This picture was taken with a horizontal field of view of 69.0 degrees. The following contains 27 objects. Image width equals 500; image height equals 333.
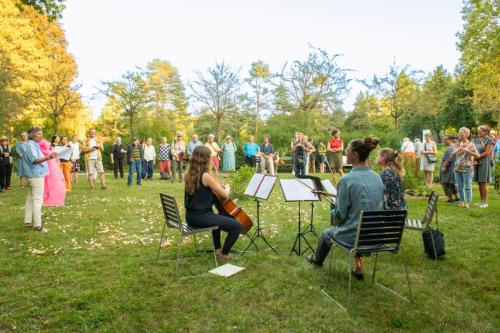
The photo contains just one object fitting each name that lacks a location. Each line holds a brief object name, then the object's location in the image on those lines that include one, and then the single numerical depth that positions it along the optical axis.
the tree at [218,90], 33.78
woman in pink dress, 8.75
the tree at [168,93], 43.69
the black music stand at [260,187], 5.39
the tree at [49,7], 10.23
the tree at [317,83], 35.66
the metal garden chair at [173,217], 4.78
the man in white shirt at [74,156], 13.91
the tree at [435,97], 36.08
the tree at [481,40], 20.06
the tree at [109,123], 35.78
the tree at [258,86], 40.88
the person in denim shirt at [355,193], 4.13
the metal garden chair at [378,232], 3.75
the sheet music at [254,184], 5.59
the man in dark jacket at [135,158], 13.75
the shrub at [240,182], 10.12
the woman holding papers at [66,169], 11.89
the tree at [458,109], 43.16
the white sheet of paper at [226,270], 4.65
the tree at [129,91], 29.16
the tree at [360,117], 45.84
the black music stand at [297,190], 5.13
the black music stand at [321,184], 5.12
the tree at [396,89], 31.33
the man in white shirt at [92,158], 12.45
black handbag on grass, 5.20
